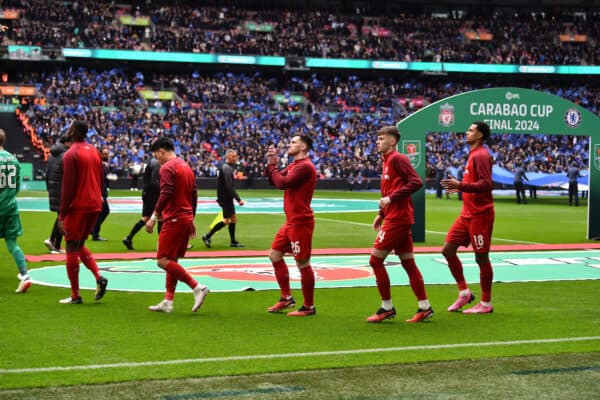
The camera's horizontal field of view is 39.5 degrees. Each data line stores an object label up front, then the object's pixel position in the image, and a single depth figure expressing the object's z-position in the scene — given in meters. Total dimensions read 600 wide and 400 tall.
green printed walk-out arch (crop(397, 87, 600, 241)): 18.06
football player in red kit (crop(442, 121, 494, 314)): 9.09
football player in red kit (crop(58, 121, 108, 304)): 9.41
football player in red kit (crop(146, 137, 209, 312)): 8.91
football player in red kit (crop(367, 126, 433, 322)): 8.41
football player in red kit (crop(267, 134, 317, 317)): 8.83
